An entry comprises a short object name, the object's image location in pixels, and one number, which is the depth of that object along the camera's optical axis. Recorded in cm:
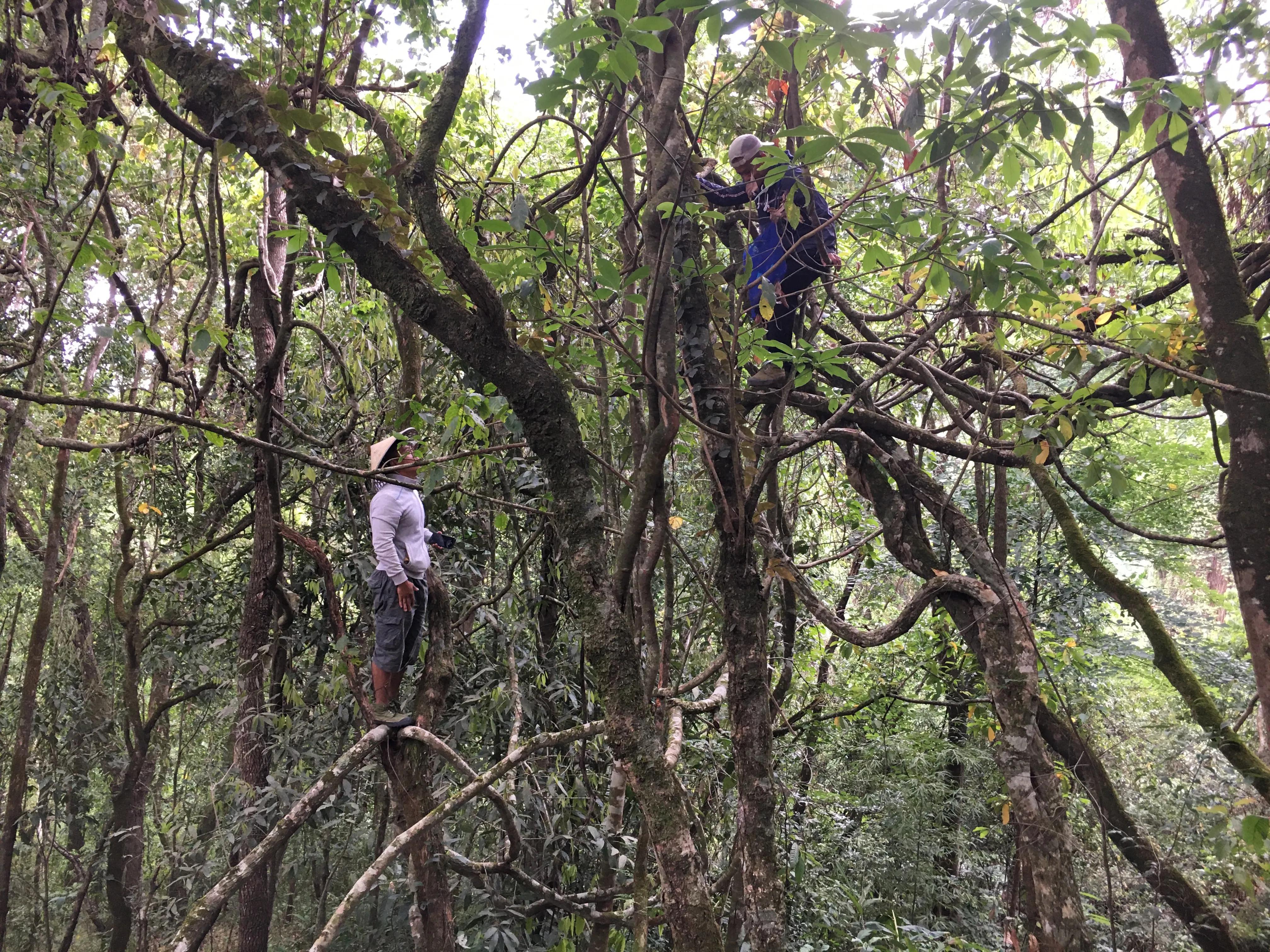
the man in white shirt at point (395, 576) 341
